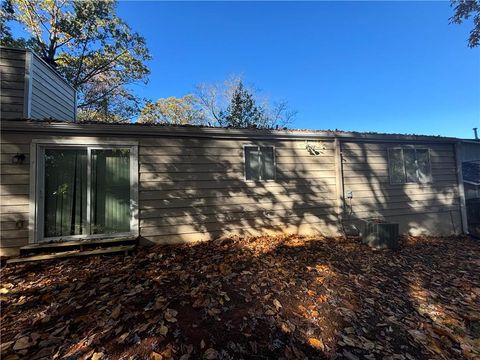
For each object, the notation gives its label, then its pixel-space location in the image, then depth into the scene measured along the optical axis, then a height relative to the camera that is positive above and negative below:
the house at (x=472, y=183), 8.47 +0.09
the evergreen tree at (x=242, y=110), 19.62 +6.53
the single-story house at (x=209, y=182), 5.18 +0.28
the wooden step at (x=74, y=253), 4.70 -1.13
